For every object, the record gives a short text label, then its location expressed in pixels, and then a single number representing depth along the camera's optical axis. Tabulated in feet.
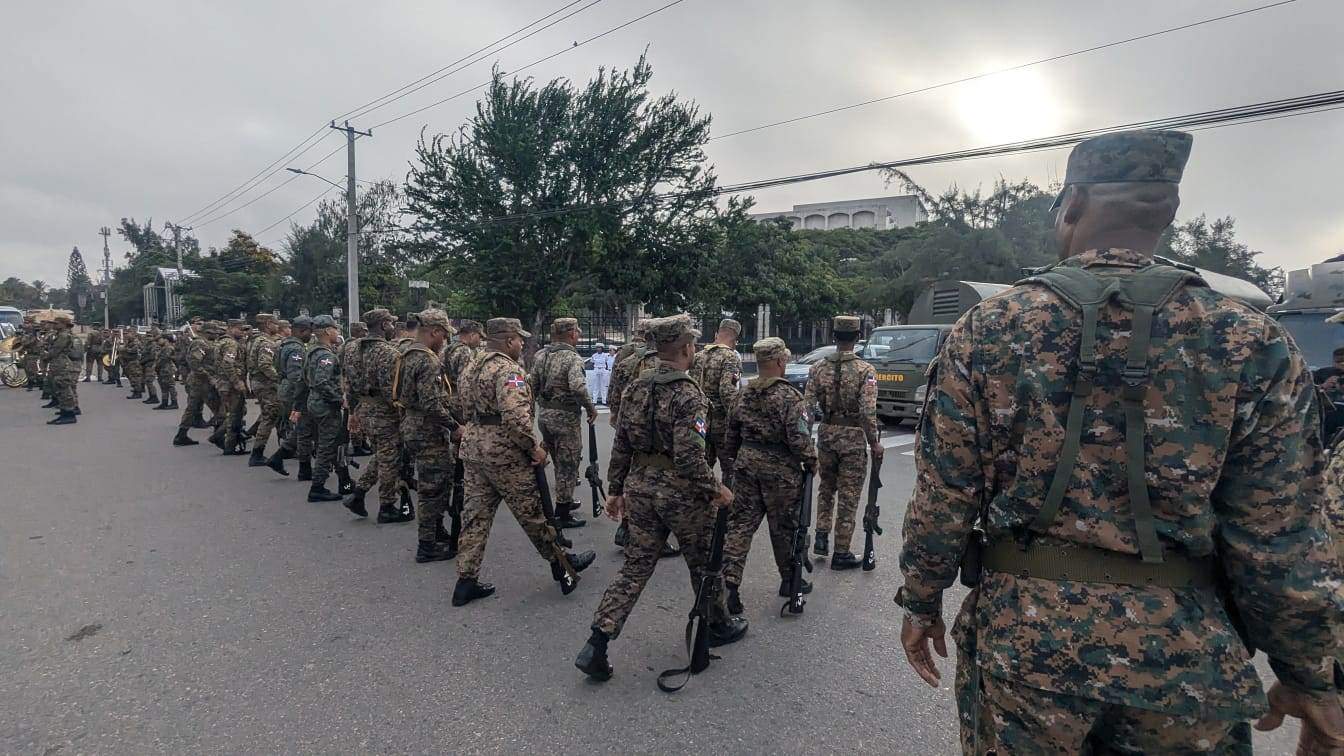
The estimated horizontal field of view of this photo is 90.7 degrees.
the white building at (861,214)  197.06
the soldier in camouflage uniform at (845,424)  15.64
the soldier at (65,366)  38.19
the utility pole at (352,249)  64.95
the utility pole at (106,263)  184.55
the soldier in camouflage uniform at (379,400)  18.81
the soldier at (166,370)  45.92
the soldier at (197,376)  31.14
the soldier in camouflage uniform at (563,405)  19.49
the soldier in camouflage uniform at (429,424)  16.29
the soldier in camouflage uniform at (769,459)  12.81
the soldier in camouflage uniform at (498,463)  13.78
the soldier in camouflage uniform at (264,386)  27.43
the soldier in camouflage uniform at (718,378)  17.52
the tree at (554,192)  73.51
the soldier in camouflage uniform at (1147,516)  4.88
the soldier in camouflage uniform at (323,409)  22.16
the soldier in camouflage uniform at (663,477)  10.77
